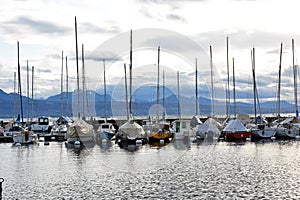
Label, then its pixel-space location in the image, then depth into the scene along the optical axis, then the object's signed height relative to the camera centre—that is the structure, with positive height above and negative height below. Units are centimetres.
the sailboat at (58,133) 9275 -221
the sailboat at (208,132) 8850 -218
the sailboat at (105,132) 8501 -201
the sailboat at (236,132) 8697 -218
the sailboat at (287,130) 9119 -203
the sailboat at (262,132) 8944 -229
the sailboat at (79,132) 7919 -175
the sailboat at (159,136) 8238 -256
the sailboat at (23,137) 8281 -251
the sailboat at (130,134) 7869 -212
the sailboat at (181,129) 8712 -161
